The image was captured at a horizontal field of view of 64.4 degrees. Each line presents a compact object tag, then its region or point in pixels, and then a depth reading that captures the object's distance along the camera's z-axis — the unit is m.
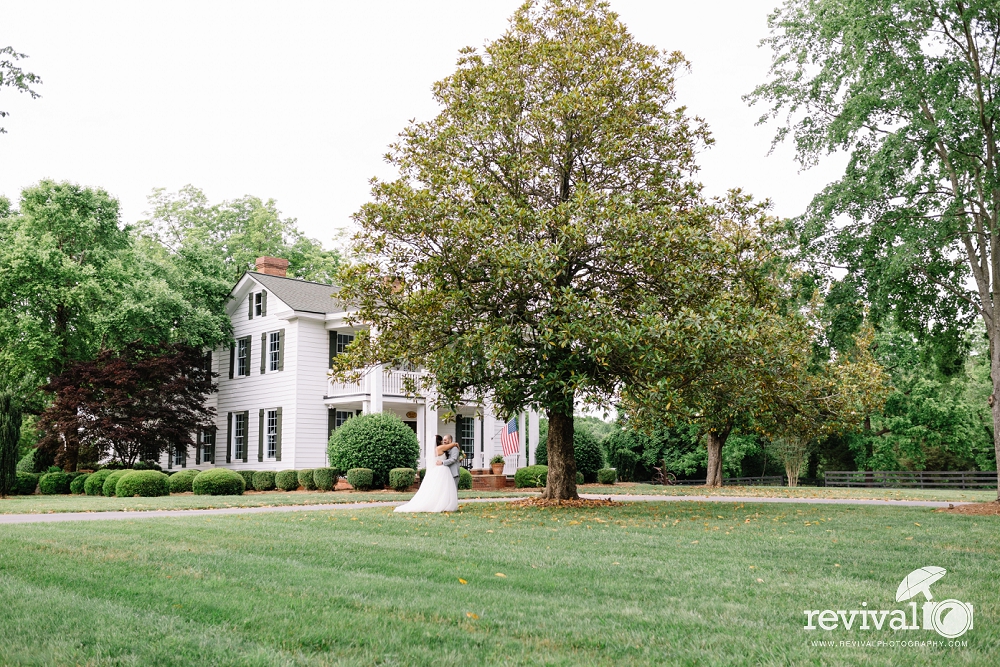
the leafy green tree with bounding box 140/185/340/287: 43.22
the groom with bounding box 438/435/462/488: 15.54
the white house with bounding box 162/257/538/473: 29.38
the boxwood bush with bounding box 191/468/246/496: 22.30
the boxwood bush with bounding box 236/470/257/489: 27.80
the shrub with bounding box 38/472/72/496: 24.80
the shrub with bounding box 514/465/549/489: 27.59
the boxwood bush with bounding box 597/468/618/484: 29.83
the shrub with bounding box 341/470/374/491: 23.91
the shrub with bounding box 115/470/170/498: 21.66
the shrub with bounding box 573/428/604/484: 30.14
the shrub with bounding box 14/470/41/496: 24.69
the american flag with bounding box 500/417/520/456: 25.77
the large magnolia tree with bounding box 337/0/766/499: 13.59
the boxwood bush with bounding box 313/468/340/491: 24.84
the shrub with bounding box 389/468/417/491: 23.78
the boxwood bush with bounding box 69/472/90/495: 24.27
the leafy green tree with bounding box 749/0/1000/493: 13.63
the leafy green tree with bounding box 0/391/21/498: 22.80
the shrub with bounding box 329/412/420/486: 24.61
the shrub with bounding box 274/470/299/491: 25.95
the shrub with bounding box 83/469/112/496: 23.11
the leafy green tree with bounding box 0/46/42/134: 8.77
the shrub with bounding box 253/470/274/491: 26.66
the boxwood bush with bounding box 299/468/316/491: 25.47
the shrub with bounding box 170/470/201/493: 23.00
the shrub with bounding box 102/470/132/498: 22.34
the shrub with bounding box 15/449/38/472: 28.70
